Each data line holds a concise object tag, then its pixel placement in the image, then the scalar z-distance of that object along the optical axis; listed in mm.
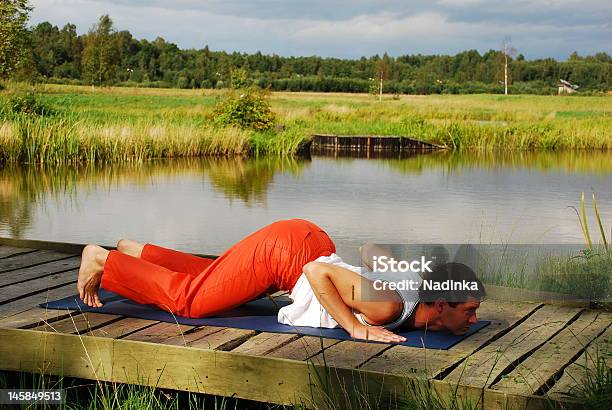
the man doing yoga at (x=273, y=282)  3350
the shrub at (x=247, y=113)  19750
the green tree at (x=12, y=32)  30281
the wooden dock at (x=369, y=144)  21359
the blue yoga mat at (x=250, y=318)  3343
